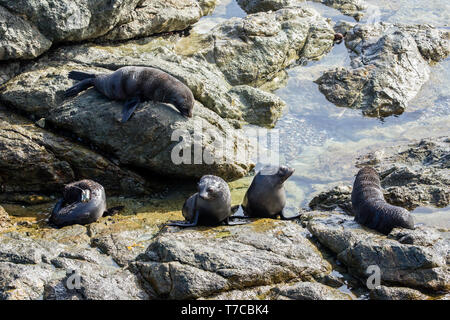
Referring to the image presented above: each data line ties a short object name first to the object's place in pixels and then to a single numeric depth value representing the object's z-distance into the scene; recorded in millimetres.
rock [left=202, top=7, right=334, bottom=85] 13305
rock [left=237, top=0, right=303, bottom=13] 16719
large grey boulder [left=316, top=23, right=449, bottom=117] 12844
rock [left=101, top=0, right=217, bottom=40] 12094
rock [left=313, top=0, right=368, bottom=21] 18219
